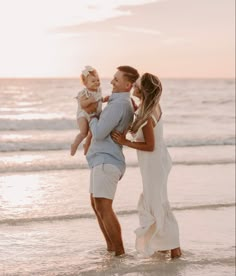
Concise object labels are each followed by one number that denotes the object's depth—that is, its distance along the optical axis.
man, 5.31
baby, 5.29
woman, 5.34
